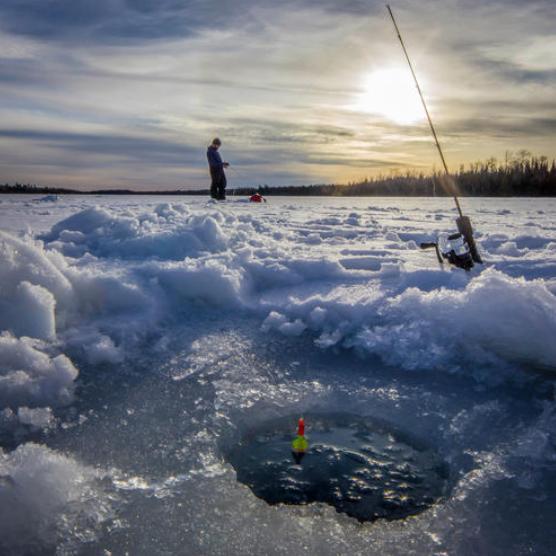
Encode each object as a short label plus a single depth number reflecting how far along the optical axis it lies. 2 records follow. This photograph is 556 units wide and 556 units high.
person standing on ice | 14.34
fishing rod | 4.95
